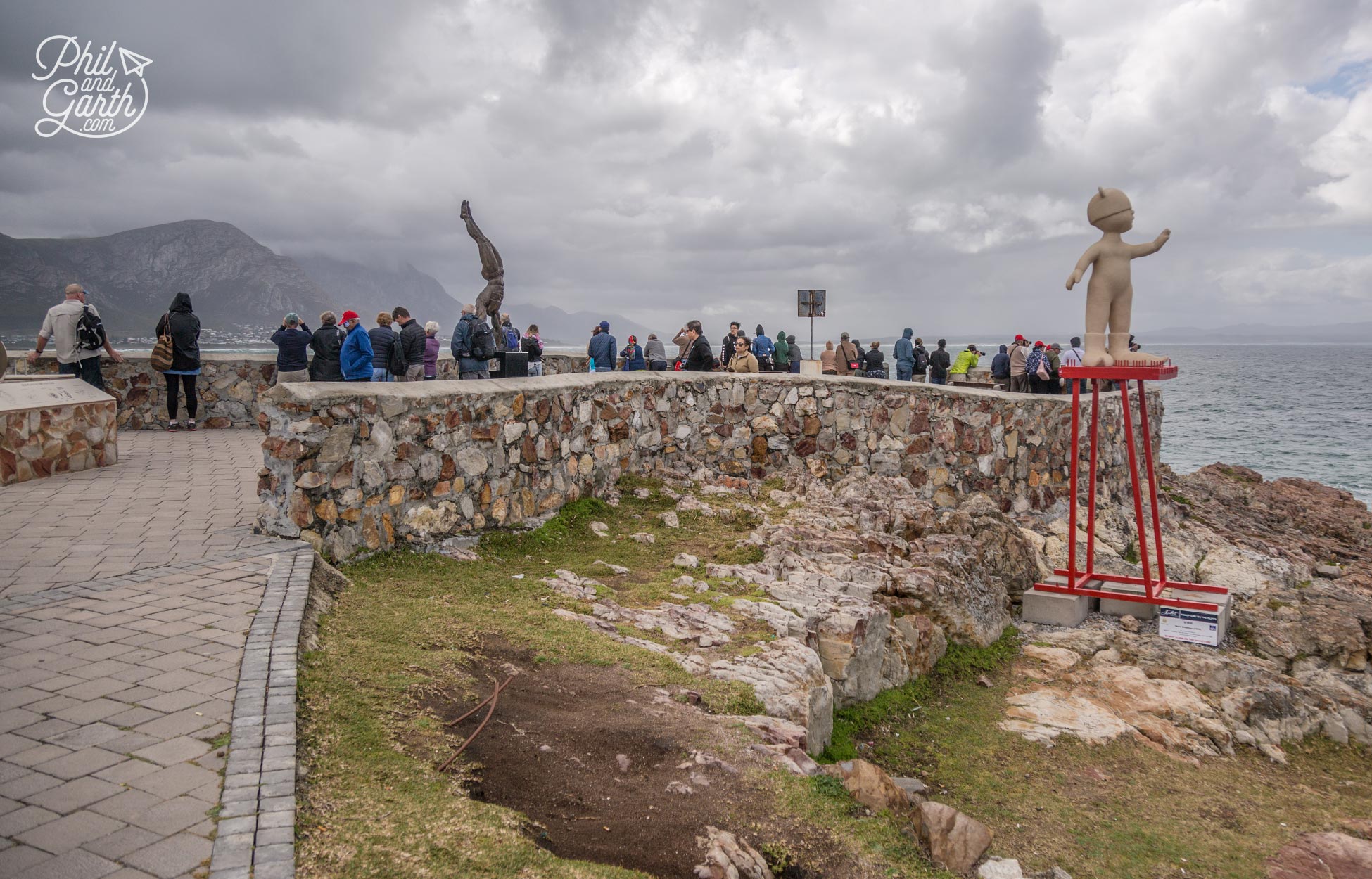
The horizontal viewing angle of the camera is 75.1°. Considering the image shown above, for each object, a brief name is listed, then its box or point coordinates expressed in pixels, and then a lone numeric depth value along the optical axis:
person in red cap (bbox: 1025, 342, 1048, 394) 16.53
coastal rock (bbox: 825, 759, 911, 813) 4.25
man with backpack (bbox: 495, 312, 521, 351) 14.25
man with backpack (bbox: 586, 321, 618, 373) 16.44
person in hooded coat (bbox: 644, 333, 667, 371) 18.36
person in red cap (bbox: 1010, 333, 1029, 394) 17.11
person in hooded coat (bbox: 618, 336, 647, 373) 17.42
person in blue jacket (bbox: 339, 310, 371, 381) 9.86
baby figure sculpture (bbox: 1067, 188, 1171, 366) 8.22
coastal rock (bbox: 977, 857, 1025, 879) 4.16
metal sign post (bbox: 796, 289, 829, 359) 19.92
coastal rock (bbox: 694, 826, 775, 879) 3.26
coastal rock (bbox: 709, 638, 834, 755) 4.96
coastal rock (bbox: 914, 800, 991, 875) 4.12
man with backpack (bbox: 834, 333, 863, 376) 18.41
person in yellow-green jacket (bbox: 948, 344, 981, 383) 21.33
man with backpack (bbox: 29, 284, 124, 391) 11.27
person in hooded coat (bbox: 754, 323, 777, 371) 17.91
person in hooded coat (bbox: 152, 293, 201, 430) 12.15
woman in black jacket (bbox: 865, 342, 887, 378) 20.23
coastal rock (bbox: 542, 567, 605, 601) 6.65
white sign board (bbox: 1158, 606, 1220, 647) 8.02
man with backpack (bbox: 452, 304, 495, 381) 11.60
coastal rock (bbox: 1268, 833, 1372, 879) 4.76
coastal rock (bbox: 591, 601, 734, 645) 6.00
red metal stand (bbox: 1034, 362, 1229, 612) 7.88
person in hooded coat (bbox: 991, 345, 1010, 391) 18.55
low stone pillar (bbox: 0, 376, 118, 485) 8.86
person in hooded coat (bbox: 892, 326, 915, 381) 19.64
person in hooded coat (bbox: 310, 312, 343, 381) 11.45
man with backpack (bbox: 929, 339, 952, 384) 20.33
